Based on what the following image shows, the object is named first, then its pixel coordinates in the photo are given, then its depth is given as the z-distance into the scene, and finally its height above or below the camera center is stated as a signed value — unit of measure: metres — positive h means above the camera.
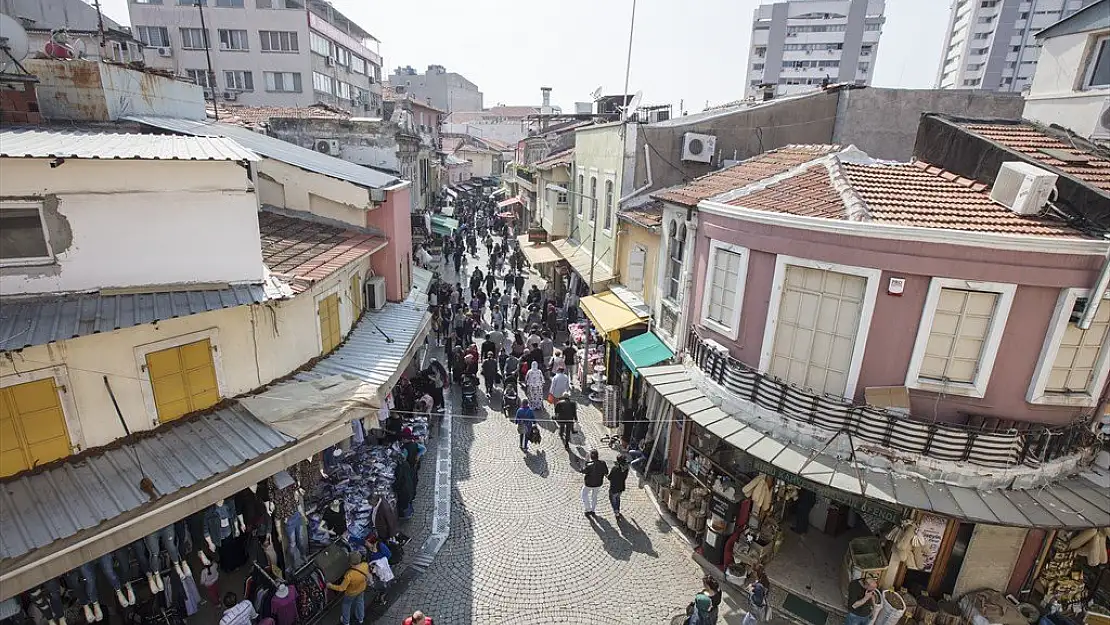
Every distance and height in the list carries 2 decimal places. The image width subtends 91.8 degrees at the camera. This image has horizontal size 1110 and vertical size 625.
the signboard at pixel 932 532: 9.14 -6.10
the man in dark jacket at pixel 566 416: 14.93 -7.26
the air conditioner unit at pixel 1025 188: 8.30 -0.37
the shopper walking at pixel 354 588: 8.91 -7.22
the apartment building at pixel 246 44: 35.09 +5.45
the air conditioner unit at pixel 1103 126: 10.85 +0.78
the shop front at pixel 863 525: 8.30 -6.52
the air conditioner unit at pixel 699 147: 16.56 +0.05
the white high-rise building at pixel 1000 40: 62.75 +14.55
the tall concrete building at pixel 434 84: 86.94 +8.24
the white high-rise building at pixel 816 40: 66.81 +13.90
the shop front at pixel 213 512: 7.06 -5.33
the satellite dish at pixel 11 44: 9.78 +1.33
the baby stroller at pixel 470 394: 16.53 -7.50
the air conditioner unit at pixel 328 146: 20.44 -0.49
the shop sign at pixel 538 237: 28.77 -4.85
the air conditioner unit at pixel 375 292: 15.57 -4.37
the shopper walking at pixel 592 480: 12.02 -7.18
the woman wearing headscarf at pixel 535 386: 16.38 -7.13
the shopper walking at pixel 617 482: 12.16 -7.27
